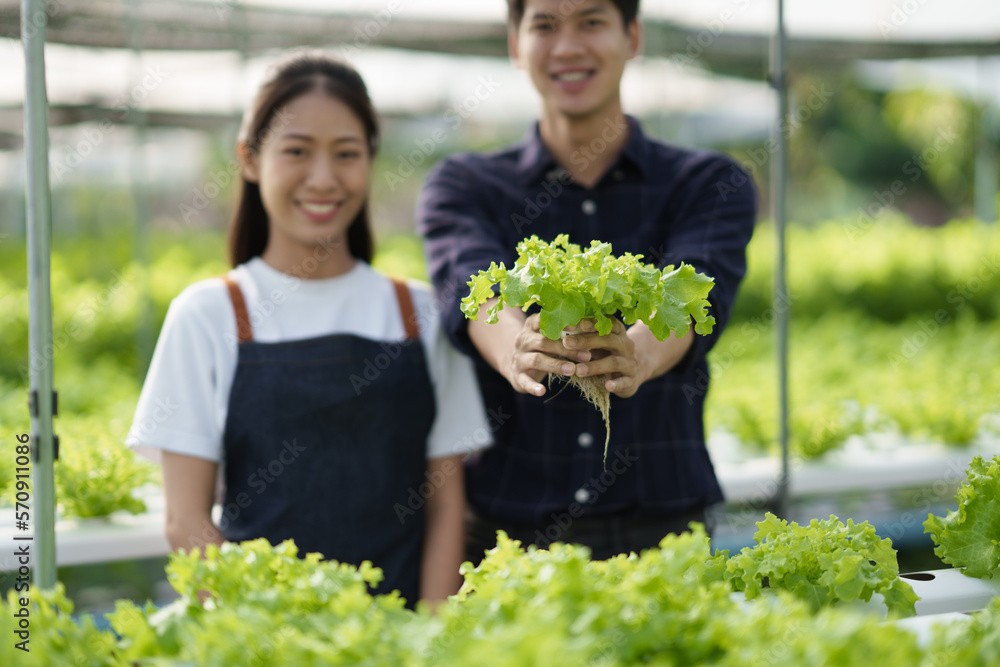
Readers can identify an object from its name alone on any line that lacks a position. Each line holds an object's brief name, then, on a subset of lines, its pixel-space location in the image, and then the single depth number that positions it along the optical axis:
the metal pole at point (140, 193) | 5.26
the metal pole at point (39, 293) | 2.06
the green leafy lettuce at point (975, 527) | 2.02
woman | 2.32
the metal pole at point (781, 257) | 3.76
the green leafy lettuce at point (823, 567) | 1.72
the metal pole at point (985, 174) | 9.15
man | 2.42
